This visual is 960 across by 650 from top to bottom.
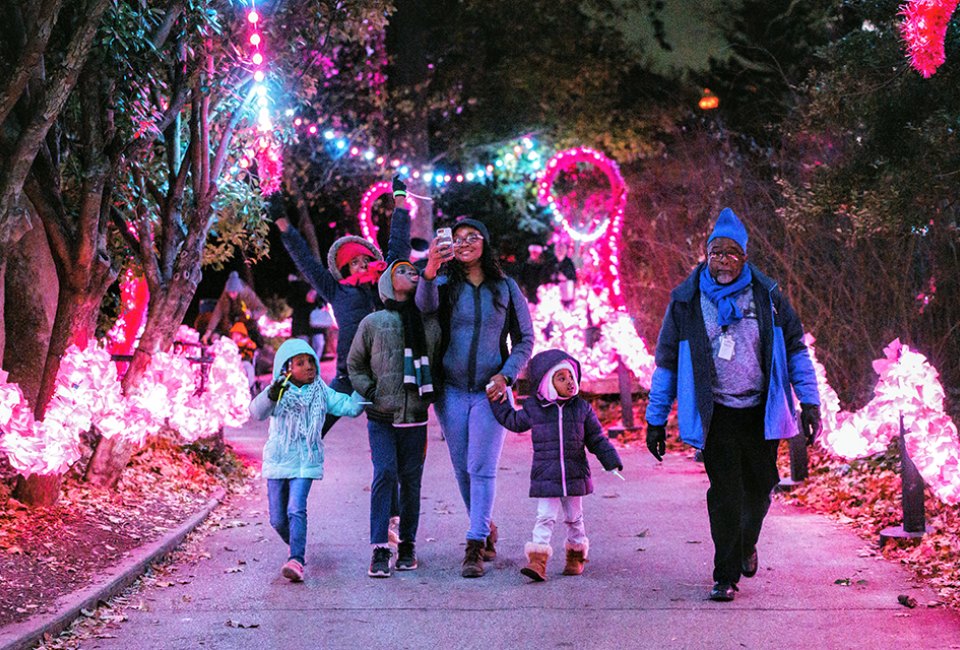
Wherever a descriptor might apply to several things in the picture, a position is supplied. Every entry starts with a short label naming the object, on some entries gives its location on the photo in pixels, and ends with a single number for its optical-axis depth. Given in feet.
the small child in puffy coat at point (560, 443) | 25.30
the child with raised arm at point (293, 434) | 26.11
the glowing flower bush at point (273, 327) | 95.35
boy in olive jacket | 26.05
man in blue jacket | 23.06
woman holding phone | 25.68
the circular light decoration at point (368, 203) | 84.89
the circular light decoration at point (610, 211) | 65.77
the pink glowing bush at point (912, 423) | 26.04
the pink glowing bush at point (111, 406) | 26.25
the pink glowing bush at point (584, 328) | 51.90
